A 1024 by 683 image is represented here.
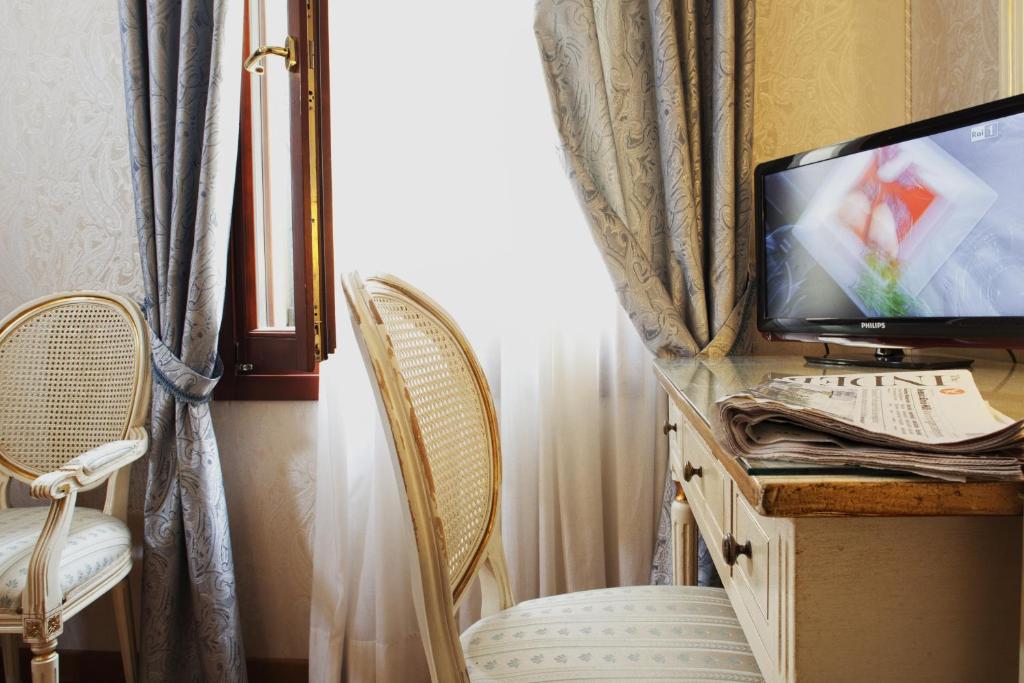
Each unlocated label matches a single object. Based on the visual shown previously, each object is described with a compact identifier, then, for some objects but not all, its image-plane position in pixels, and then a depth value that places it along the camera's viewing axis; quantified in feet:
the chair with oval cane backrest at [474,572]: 2.79
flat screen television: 3.60
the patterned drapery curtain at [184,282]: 6.13
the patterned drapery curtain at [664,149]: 5.65
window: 6.64
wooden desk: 2.04
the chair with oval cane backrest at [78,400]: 6.04
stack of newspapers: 1.94
